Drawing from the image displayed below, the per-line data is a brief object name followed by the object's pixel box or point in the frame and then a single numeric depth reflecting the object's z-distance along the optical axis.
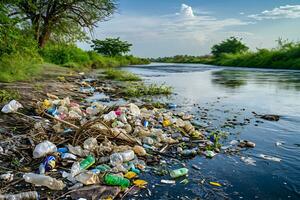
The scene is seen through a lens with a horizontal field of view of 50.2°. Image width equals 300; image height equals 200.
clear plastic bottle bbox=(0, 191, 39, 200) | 2.96
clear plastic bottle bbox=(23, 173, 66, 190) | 3.28
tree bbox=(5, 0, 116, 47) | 16.56
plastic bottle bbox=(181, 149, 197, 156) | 4.54
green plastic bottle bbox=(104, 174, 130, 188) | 3.38
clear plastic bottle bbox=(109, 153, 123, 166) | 3.89
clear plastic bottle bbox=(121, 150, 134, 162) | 4.01
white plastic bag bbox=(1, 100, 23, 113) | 5.53
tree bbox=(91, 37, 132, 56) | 49.78
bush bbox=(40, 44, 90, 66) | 21.04
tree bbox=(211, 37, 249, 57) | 64.00
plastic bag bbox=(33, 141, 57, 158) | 3.92
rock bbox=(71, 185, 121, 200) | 3.13
